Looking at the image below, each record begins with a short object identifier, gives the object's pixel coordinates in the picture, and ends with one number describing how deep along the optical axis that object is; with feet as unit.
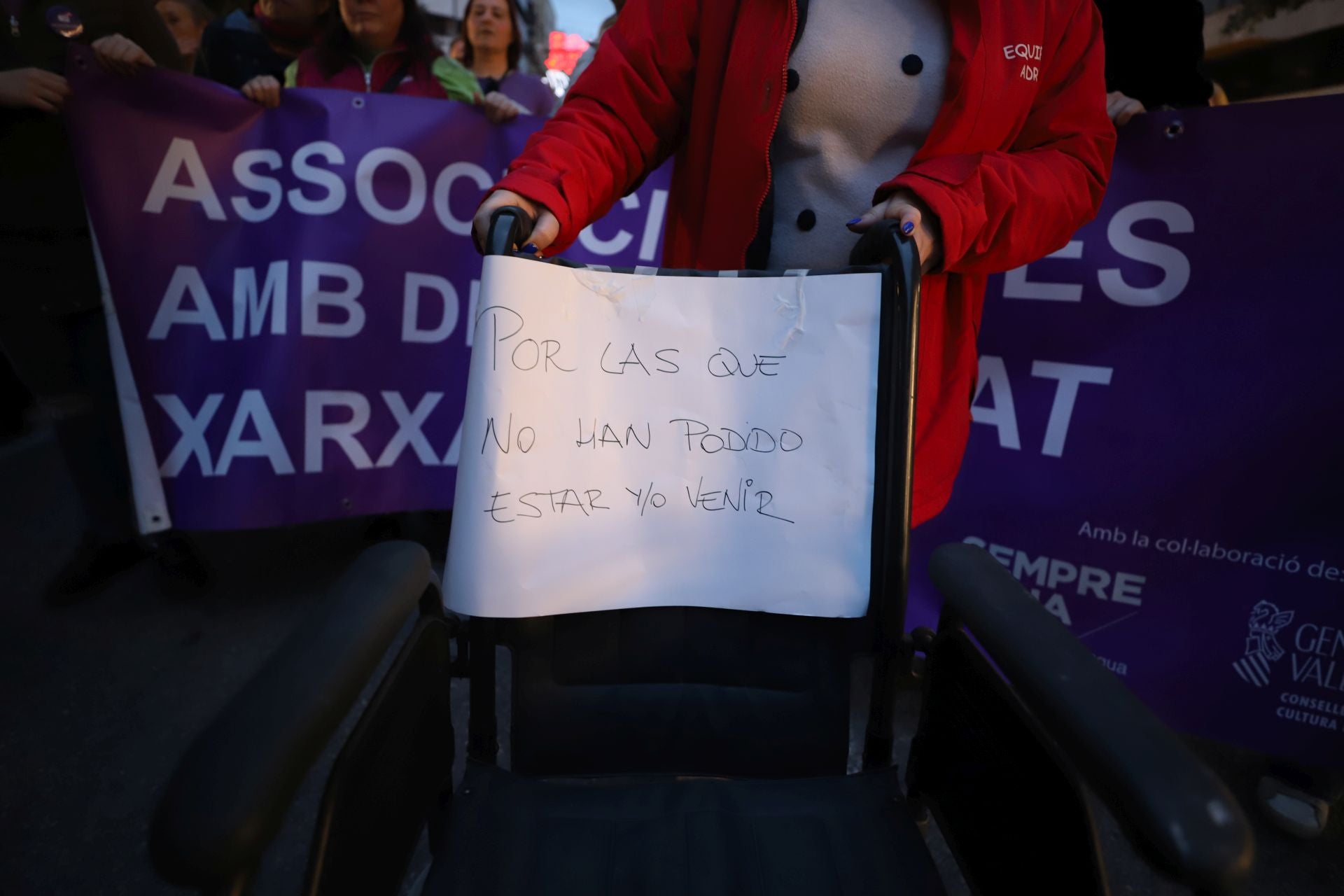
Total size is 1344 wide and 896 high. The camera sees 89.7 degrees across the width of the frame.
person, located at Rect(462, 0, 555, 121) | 7.89
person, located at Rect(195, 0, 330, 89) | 6.68
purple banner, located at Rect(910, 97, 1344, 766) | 3.91
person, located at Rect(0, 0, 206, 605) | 4.82
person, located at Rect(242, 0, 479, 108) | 6.40
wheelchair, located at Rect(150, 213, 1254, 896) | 1.32
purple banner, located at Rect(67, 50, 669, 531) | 5.24
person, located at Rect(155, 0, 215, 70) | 8.15
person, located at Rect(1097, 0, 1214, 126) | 4.22
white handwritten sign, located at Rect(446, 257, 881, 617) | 2.40
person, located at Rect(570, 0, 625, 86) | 6.38
